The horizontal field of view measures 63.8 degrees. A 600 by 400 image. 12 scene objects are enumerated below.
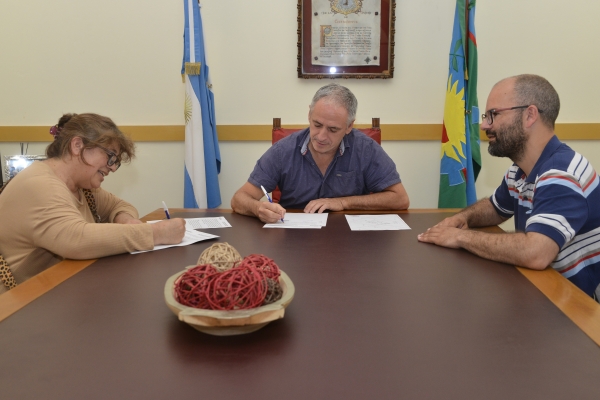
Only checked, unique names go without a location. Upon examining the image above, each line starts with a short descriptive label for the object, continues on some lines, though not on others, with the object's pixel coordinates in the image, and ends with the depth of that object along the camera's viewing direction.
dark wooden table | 0.79
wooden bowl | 0.90
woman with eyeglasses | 1.50
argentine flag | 3.18
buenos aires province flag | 3.12
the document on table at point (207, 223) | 1.92
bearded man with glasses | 1.43
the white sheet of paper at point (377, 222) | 1.88
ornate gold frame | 3.36
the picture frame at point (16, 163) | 3.02
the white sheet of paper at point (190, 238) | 1.61
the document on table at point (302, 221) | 1.92
